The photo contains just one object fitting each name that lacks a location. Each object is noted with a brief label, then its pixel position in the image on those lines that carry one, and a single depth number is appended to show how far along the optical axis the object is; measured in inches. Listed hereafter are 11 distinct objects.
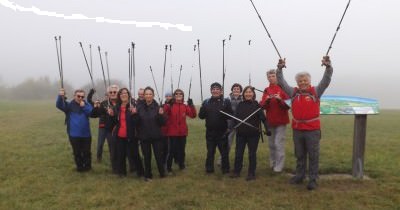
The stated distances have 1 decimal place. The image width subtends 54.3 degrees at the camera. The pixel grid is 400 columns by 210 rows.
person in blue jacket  376.5
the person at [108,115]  369.4
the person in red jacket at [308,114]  306.2
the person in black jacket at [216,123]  366.6
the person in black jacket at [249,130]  345.1
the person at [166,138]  380.8
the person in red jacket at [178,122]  380.5
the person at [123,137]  360.5
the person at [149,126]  347.9
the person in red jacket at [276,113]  354.9
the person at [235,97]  389.1
